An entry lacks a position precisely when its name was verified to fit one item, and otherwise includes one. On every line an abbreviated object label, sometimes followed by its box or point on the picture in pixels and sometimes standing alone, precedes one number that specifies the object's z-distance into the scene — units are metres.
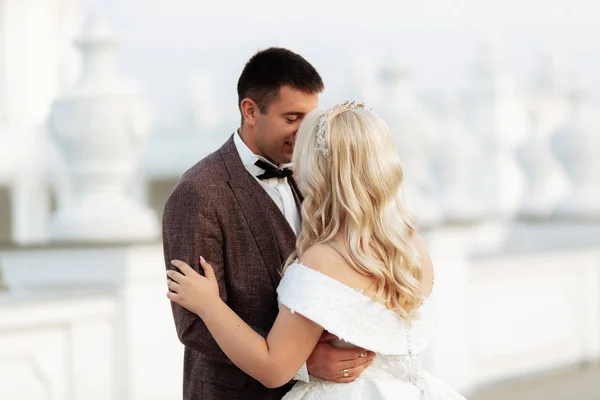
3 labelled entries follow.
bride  3.92
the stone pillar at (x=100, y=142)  7.04
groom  4.13
